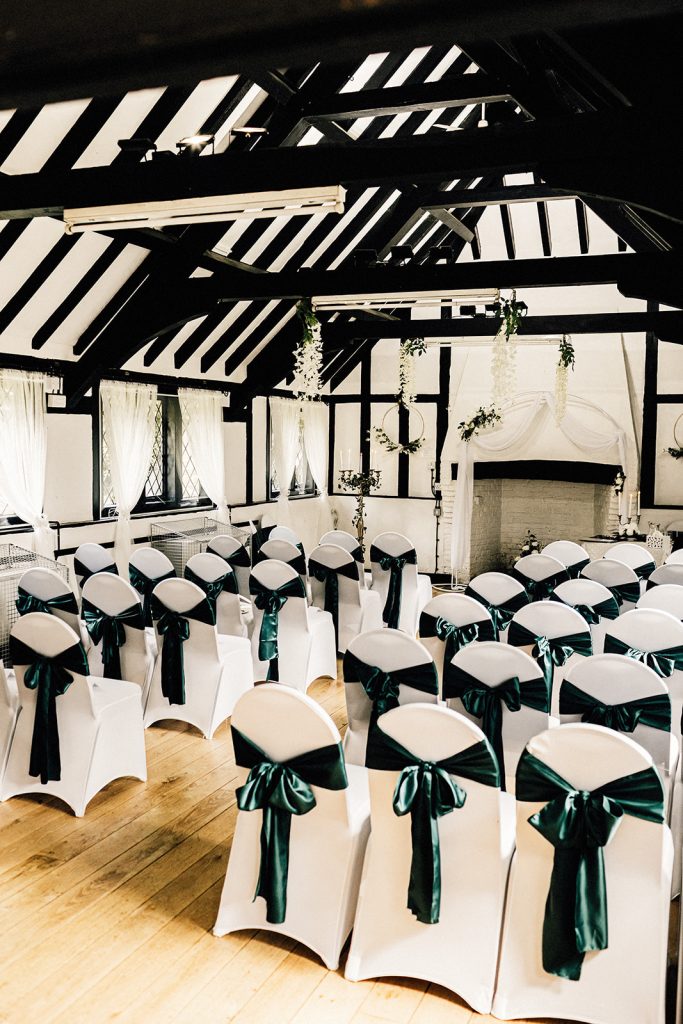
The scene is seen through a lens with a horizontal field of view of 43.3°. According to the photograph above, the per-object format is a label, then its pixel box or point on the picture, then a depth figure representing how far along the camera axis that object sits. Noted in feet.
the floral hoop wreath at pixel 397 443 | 44.47
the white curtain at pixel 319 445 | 45.27
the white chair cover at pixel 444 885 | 10.10
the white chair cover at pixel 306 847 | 10.62
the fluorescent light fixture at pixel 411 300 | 26.16
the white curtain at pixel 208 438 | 36.35
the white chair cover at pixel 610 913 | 9.28
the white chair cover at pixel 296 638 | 21.71
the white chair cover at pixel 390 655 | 13.48
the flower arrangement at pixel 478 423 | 41.47
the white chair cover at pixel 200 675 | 18.81
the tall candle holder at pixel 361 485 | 43.98
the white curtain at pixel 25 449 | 26.96
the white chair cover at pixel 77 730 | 14.82
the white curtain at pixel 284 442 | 42.96
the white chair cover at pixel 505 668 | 13.02
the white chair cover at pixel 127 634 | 18.48
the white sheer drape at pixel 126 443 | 31.86
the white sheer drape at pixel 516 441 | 40.55
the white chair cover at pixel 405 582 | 27.30
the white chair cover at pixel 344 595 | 24.56
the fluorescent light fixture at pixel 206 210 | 15.48
